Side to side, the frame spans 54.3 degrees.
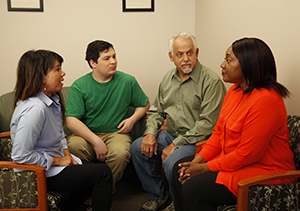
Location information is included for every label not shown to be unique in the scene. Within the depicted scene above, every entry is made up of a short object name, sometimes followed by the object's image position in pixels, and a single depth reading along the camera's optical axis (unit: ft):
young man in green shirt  8.41
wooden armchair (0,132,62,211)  5.60
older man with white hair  7.40
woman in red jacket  4.99
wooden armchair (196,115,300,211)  4.68
